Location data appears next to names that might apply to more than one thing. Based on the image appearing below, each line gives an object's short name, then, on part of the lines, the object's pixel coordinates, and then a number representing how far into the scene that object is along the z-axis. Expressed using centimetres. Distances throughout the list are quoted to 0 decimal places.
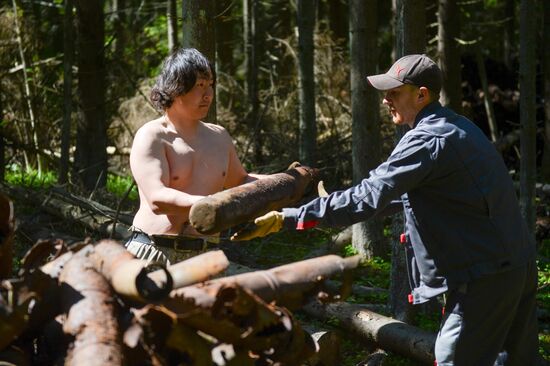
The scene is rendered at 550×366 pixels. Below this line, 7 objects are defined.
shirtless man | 459
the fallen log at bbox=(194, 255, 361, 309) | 399
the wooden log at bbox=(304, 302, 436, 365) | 586
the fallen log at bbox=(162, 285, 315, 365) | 368
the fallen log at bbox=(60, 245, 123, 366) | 357
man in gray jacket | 448
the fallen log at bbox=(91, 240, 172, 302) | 374
